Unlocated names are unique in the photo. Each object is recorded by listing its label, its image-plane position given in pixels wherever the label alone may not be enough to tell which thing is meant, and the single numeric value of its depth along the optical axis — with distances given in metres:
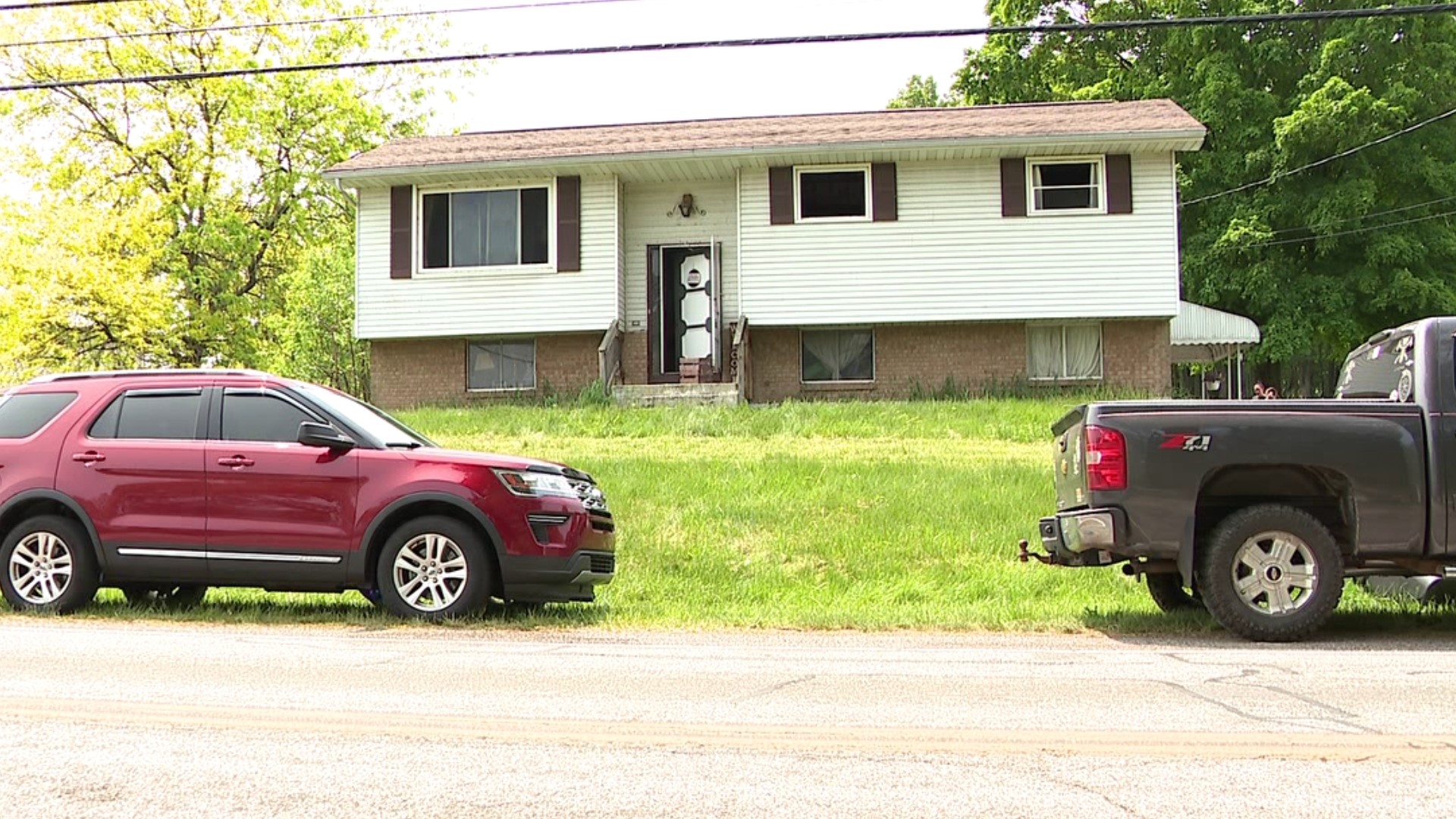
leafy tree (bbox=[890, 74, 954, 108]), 63.00
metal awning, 29.45
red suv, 9.74
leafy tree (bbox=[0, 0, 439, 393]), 36.81
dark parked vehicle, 8.87
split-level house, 24.45
